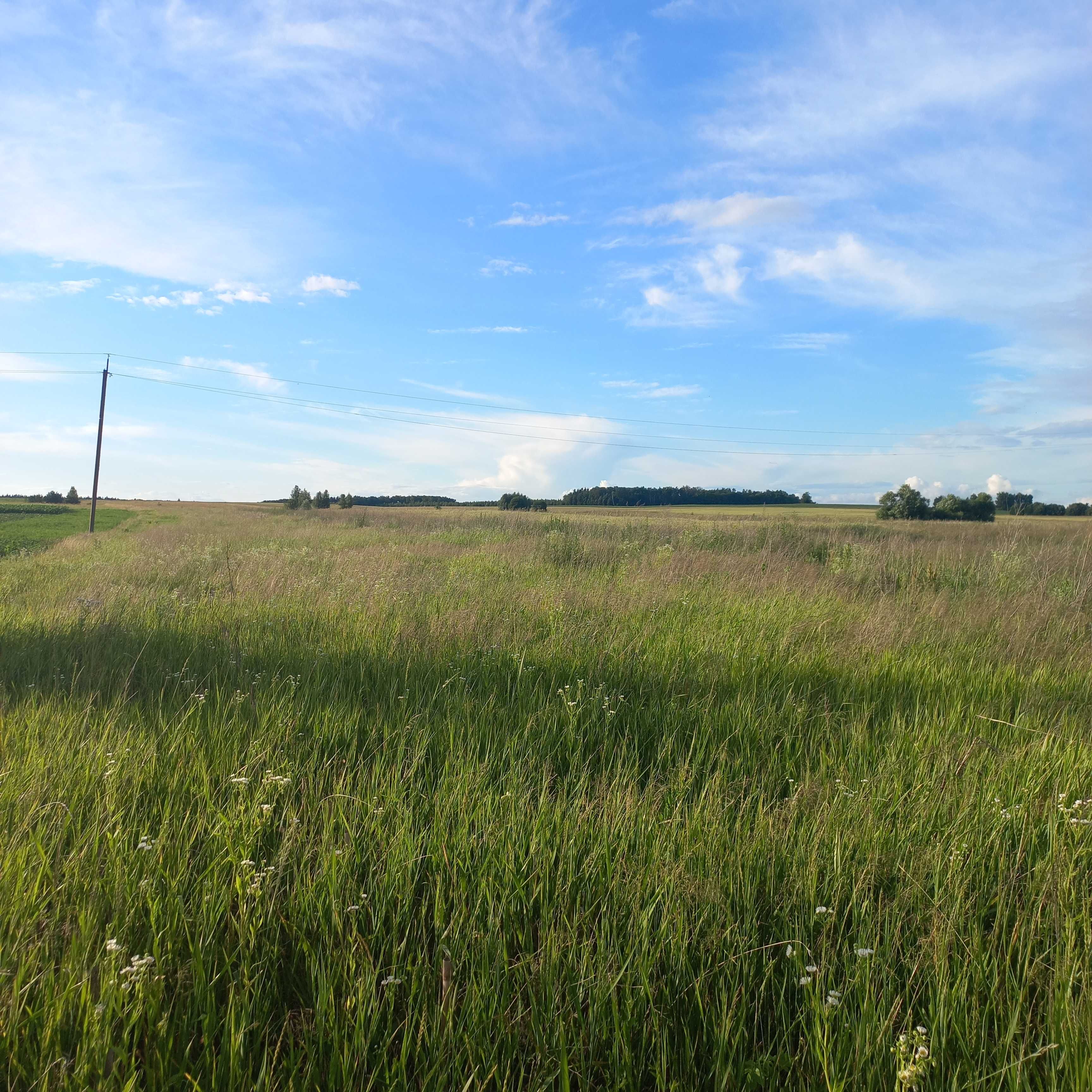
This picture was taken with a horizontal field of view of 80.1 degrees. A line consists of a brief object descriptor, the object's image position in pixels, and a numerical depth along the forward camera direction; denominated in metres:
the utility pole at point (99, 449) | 35.16
